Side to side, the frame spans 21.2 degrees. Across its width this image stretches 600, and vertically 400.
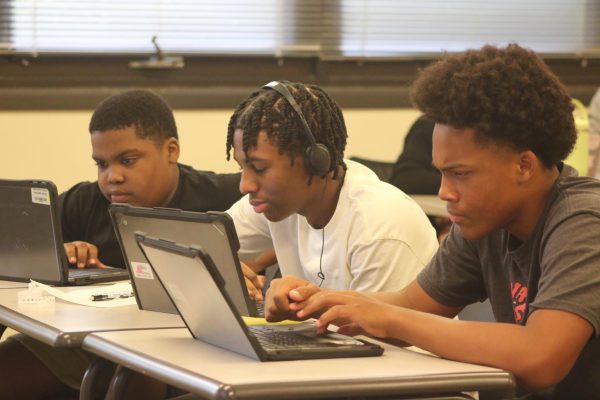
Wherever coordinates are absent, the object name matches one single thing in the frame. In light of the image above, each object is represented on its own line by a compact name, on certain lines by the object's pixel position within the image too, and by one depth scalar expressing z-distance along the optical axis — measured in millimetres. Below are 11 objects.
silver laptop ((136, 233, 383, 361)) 2429
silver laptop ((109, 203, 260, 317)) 2846
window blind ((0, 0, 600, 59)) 6283
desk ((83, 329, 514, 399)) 2190
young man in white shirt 3373
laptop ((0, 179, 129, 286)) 3695
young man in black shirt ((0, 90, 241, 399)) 3875
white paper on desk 3347
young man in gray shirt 2463
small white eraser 3321
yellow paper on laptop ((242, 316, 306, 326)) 2878
